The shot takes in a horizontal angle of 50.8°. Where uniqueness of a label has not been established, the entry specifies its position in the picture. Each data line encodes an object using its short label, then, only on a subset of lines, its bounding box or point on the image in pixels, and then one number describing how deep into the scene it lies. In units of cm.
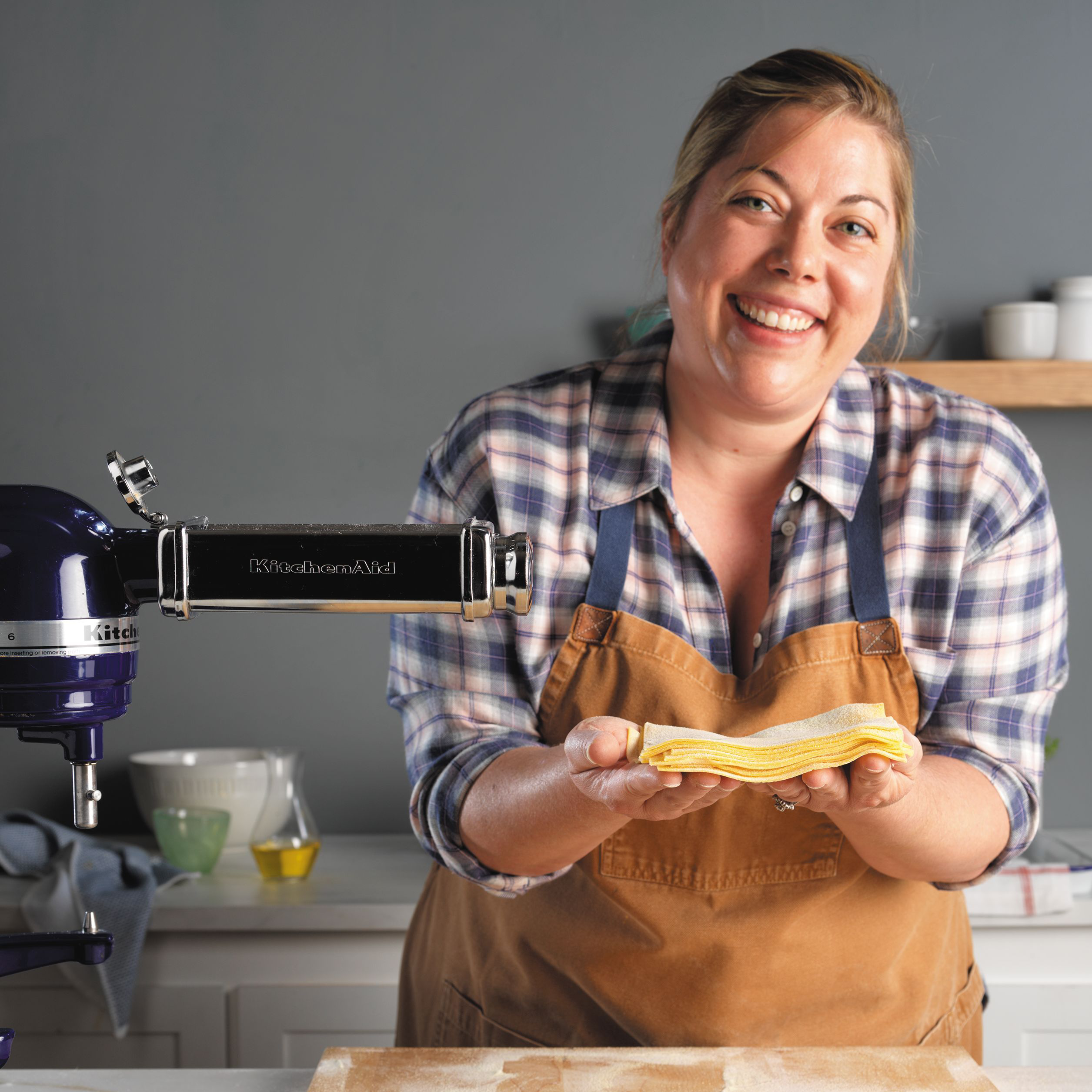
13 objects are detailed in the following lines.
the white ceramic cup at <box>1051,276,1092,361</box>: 221
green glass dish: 198
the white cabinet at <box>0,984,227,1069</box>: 184
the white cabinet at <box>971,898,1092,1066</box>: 184
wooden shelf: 216
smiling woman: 112
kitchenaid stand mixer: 69
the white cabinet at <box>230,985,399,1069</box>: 185
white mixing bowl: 207
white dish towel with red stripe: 182
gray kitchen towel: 179
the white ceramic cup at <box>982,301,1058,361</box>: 219
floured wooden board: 87
